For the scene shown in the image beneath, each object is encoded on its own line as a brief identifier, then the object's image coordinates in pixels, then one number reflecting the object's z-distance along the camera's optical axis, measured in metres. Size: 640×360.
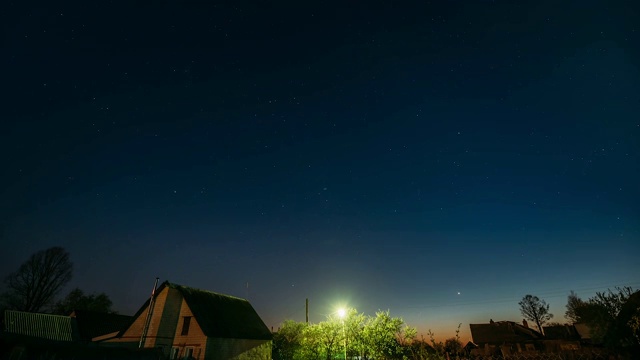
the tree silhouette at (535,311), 79.38
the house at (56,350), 13.40
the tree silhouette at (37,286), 51.62
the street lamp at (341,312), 24.98
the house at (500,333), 63.88
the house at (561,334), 42.22
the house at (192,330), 32.88
